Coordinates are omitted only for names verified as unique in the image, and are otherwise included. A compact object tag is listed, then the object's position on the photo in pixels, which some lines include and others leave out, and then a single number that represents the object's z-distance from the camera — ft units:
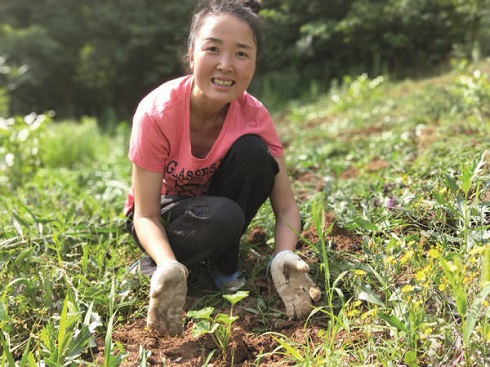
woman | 5.43
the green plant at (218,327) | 4.52
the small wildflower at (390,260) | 4.36
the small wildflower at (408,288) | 3.98
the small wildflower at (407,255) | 4.28
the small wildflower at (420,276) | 3.95
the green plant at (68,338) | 4.35
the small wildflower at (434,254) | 3.97
